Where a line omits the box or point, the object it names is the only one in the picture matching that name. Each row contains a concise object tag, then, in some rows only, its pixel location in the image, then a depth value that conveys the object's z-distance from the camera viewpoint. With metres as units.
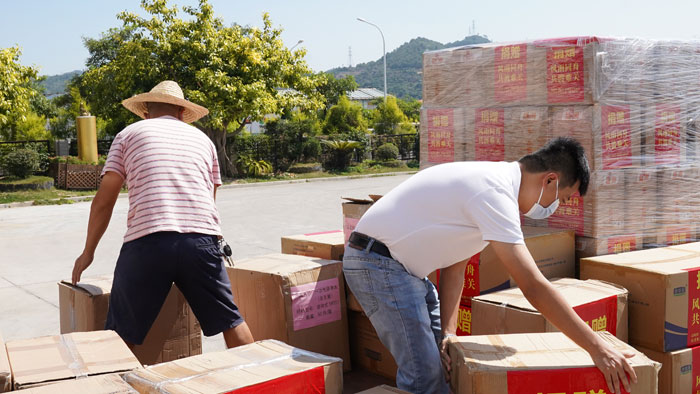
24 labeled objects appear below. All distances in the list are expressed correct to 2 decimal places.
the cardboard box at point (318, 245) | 4.20
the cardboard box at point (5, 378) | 2.20
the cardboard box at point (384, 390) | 2.33
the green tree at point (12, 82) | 15.97
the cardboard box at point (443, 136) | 4.38
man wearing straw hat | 3.09
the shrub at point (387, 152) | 25.20
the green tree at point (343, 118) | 29.44
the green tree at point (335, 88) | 41.28
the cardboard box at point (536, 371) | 2.30
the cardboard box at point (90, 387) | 2.08
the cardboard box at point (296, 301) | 3.58
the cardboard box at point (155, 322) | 3.47
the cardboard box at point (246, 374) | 2.11
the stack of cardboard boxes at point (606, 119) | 3.72
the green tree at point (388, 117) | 31.36
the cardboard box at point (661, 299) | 3.33
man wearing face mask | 2.31
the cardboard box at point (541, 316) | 3.11
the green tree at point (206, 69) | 18.83
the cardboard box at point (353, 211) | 4.10
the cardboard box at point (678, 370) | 3.32
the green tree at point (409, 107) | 44.12
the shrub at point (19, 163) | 17.36
